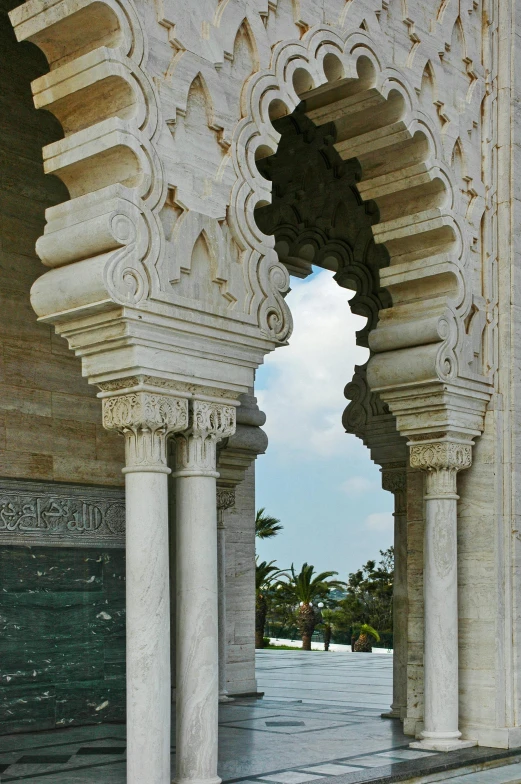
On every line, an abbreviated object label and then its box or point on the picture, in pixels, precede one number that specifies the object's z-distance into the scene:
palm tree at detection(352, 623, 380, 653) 24.22
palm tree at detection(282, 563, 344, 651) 26.17
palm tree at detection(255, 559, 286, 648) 24.94
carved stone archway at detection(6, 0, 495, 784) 4.65
